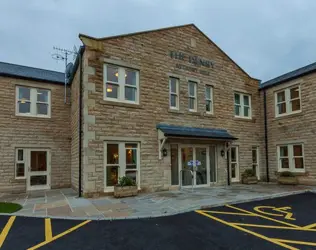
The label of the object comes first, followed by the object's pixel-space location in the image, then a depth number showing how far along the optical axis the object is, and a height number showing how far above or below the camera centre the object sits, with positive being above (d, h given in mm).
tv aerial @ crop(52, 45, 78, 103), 15109 +5790
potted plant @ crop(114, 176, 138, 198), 10398 -1637
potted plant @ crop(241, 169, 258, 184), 15023 -1763
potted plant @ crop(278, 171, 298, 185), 14195 -1769
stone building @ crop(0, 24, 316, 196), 11195 +1556
